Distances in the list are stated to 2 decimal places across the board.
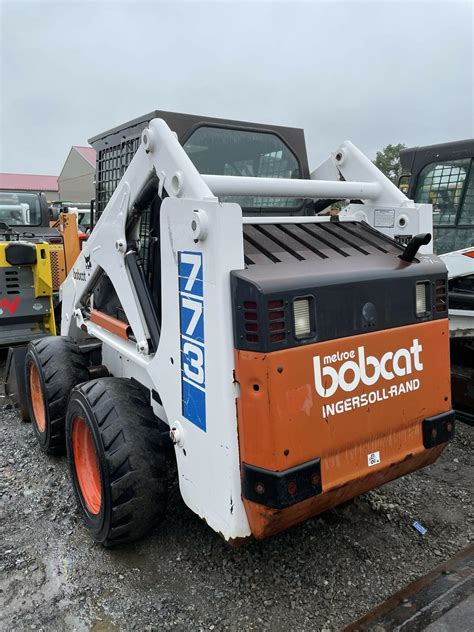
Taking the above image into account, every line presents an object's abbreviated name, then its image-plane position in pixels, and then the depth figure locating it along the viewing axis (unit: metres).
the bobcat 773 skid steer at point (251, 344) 2.05
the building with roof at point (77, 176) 41.11
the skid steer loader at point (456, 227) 4.36
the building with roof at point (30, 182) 42.88
